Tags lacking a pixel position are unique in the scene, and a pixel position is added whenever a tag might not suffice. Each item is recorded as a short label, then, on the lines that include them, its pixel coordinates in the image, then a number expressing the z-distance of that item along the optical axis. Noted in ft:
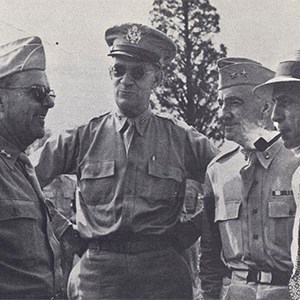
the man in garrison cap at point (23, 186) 6.88
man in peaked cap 8.84
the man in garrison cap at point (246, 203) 8.05
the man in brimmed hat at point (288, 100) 7.73
